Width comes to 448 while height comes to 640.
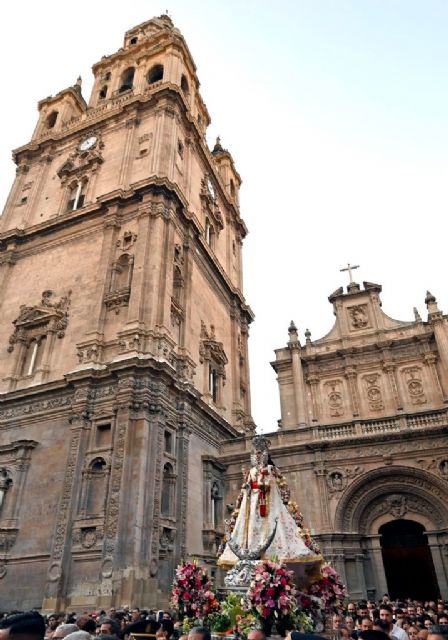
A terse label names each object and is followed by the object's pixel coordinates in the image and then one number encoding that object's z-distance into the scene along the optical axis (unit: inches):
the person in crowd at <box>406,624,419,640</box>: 330.2
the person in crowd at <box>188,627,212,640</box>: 183.3
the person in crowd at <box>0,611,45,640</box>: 134.8
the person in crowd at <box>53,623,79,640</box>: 217.8
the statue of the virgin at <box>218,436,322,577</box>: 356.5
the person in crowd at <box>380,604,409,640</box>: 284.0
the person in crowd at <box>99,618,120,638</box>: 237.5
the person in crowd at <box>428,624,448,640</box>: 157.8
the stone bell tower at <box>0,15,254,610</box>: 671.8
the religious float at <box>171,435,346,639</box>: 284.8
